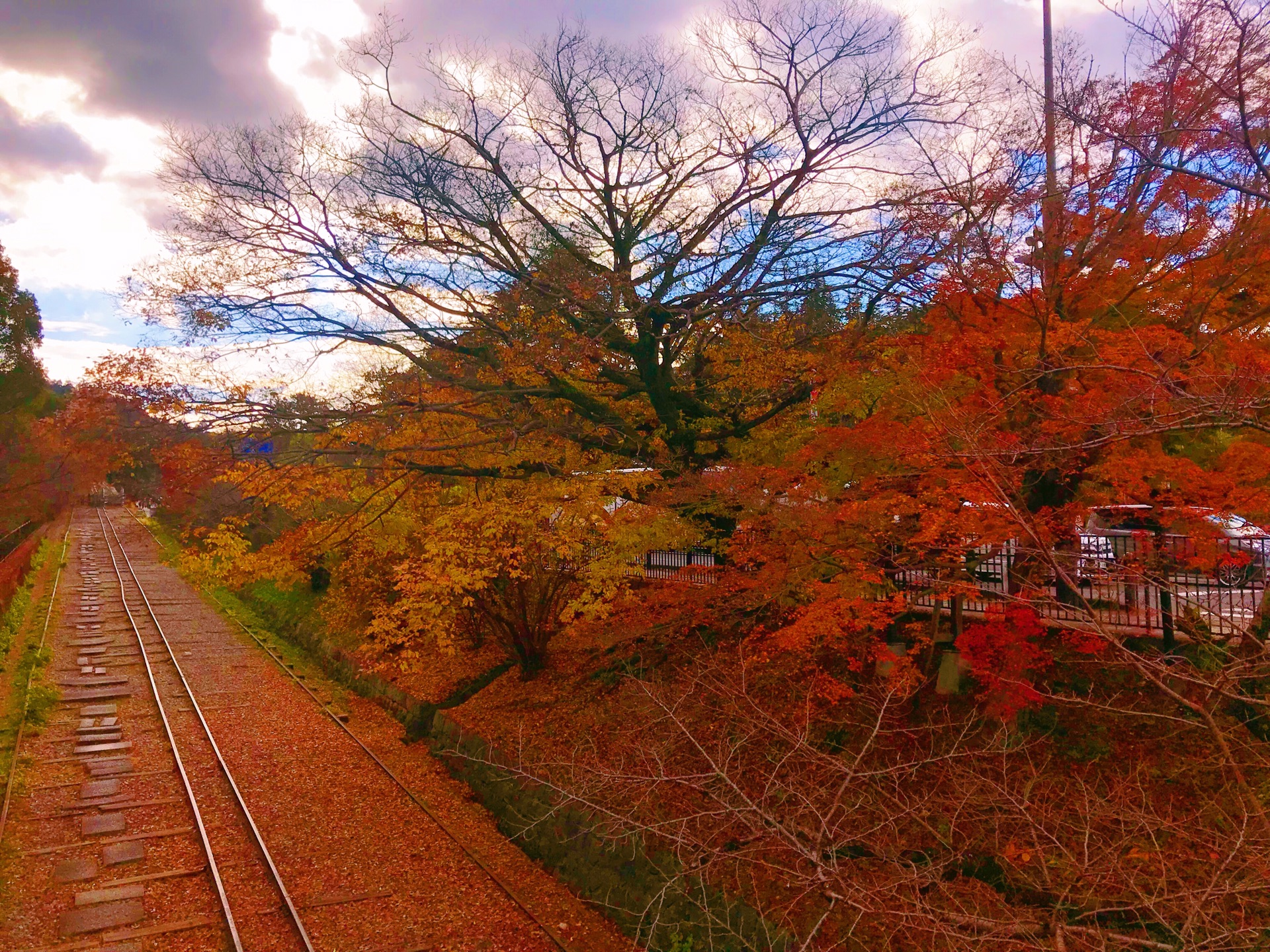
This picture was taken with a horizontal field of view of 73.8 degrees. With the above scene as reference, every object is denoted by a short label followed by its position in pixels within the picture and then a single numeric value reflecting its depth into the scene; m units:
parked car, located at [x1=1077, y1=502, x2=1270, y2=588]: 8.16
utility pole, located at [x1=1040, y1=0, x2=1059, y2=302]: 10.02
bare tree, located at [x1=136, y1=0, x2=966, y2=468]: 13.37
